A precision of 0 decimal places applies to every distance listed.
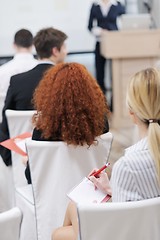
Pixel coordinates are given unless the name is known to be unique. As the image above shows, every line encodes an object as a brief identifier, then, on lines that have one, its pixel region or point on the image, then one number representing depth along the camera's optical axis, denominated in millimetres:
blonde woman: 2268
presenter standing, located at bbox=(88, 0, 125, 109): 8675
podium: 7129
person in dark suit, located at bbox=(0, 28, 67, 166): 4171
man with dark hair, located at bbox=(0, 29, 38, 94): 5028
